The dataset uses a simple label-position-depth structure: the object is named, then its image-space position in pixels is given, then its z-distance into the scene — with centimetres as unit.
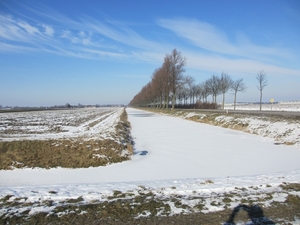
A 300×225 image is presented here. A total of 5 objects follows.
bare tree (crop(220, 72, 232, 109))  5351
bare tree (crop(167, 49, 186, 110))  4903
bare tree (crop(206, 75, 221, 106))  5701
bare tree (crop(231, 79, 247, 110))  5063
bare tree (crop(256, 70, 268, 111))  4256
